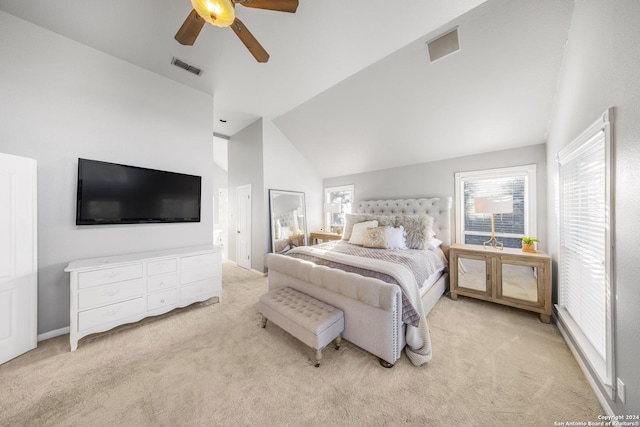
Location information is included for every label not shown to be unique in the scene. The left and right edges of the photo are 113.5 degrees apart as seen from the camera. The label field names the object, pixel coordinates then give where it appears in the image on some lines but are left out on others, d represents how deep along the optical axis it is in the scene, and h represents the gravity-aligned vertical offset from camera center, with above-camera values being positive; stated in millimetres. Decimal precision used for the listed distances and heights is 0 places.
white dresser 2023 -811
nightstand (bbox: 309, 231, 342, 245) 4648 -519
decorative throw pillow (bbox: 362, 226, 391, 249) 3161 -377
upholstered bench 1777 -949
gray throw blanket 1792 -779
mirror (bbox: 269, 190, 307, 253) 4332 -137
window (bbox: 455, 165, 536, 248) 3102 +158
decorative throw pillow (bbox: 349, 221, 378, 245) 3502 -303
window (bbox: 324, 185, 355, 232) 5066 +226
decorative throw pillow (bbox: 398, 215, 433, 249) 3195 -237
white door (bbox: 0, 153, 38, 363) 1829 -391
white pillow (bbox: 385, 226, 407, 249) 3143 -373
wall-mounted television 2332 +240
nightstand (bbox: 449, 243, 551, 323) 2420 -814
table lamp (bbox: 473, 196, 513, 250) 2760 +109
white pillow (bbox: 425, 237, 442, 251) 3242 -483
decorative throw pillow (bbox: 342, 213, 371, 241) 3941 -146
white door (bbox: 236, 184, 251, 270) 4590 -337
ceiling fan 1365 +1492
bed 1763 -799
